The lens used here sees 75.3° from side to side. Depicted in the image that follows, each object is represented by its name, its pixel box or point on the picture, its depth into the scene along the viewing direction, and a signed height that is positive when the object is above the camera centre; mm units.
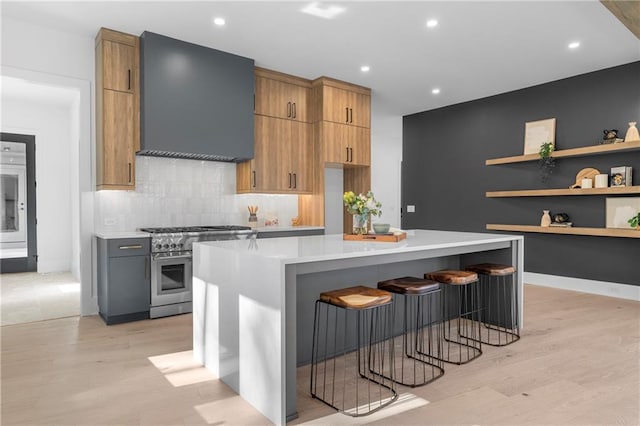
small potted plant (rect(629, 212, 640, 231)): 4691 -183
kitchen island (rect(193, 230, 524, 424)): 2148 -547
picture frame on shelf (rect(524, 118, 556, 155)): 5688 +1010
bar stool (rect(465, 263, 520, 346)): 3512 -910
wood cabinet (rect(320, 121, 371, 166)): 5613 +867
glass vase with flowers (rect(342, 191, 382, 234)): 3125 -20
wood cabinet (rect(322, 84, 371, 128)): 5613 +1394
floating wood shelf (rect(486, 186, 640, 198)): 4789 +180
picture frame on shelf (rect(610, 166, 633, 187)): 4859 +350
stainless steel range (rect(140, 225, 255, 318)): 4137 -638
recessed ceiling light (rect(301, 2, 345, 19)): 3609 +1735
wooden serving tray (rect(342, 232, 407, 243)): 3064 -240
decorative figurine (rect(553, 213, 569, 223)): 5492 -163
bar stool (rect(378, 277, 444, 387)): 2734 -1100
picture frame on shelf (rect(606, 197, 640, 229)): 4852 -51
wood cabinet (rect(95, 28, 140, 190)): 4121 +970
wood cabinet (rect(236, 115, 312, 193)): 5199 +585
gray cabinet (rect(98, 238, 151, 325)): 3928 -717
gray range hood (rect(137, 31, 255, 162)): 4227 +1131
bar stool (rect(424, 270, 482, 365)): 3094 -1044
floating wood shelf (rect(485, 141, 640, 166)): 4741 +674
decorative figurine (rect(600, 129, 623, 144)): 4958 +835
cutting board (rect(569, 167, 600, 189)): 5191 +395
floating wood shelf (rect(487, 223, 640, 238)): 4758 -316
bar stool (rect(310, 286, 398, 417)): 2375 -1108
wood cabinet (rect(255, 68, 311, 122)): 5234 +1439
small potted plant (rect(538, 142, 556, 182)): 5551 +618
